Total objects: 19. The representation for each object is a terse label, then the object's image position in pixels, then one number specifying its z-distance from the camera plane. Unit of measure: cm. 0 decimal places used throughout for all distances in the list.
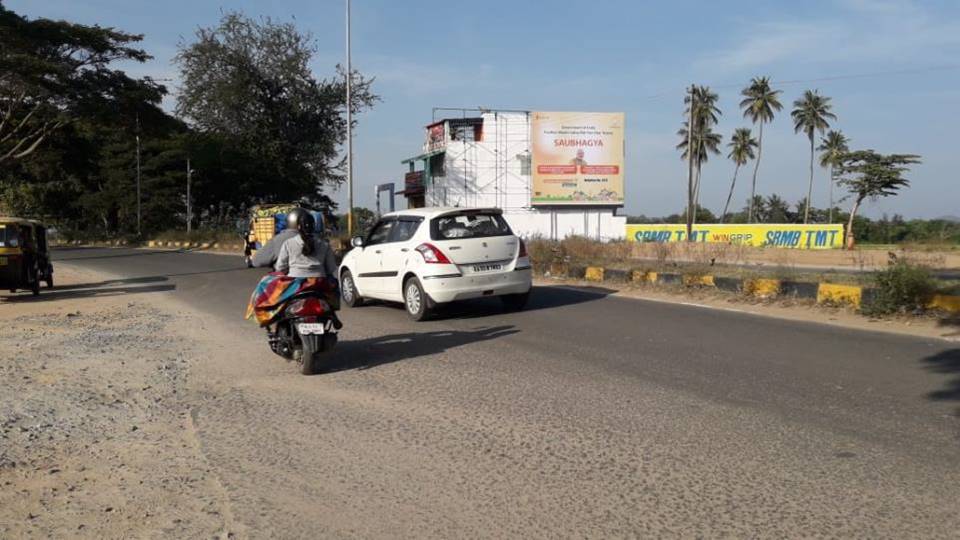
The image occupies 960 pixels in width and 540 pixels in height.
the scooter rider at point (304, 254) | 762
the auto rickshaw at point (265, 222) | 2974
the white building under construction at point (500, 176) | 5947
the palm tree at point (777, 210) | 9288
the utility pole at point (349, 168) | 3147
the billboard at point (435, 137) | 6134
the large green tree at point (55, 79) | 2881
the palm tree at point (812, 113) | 7940
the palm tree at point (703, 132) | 7794
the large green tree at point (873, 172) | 6062
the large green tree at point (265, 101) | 5262
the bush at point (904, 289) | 1046
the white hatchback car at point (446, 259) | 1095
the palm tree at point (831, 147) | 7819
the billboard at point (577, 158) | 5622
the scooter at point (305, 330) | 744
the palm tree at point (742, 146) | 8281
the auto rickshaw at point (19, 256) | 1504
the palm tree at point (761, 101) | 7725
